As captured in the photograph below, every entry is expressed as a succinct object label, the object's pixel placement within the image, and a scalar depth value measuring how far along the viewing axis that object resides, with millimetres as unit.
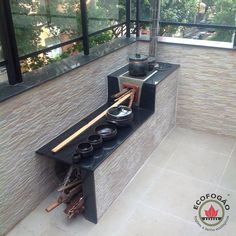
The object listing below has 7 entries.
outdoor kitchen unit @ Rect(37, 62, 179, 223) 2318
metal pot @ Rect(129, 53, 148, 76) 3139
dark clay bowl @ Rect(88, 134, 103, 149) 2398
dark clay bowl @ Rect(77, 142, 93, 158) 2286
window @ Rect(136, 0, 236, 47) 3201
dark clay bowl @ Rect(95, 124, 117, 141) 2503
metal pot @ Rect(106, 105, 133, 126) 2670
